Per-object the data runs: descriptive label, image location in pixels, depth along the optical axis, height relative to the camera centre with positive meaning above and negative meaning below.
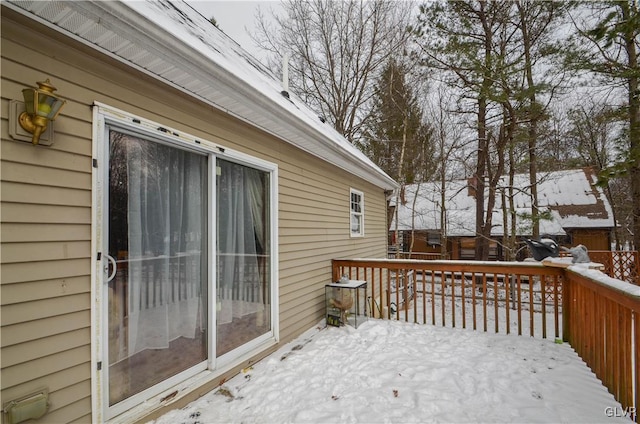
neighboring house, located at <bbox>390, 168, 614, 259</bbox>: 14.05 -0.01
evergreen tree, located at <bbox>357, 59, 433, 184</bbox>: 11.99 +3.56
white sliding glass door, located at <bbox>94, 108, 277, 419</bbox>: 2.01 -0.35
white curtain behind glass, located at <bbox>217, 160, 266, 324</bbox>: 2.91 -0.24
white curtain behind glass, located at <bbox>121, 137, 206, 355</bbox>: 2.18 -0.20
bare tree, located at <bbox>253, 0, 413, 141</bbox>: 11.55 +6.77
